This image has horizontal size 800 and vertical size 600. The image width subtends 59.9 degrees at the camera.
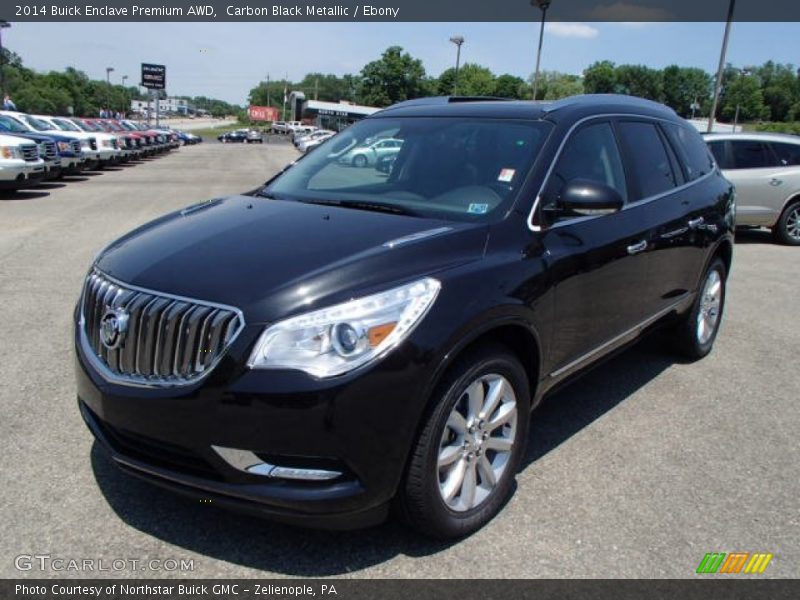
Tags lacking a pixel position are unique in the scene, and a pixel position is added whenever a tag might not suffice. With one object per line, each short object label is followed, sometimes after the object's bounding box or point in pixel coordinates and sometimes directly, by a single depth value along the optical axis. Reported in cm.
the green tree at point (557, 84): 10219
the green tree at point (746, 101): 12062
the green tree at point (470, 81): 11072
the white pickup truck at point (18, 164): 1428
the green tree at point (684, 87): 13662
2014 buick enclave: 246
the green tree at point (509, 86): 11475
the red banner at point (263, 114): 14712
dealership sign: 7462
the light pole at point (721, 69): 2268
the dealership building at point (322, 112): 9456
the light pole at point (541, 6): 3546
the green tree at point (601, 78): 13300
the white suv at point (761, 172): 1190
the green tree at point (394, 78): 11375
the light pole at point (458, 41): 5014
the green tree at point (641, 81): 13588
